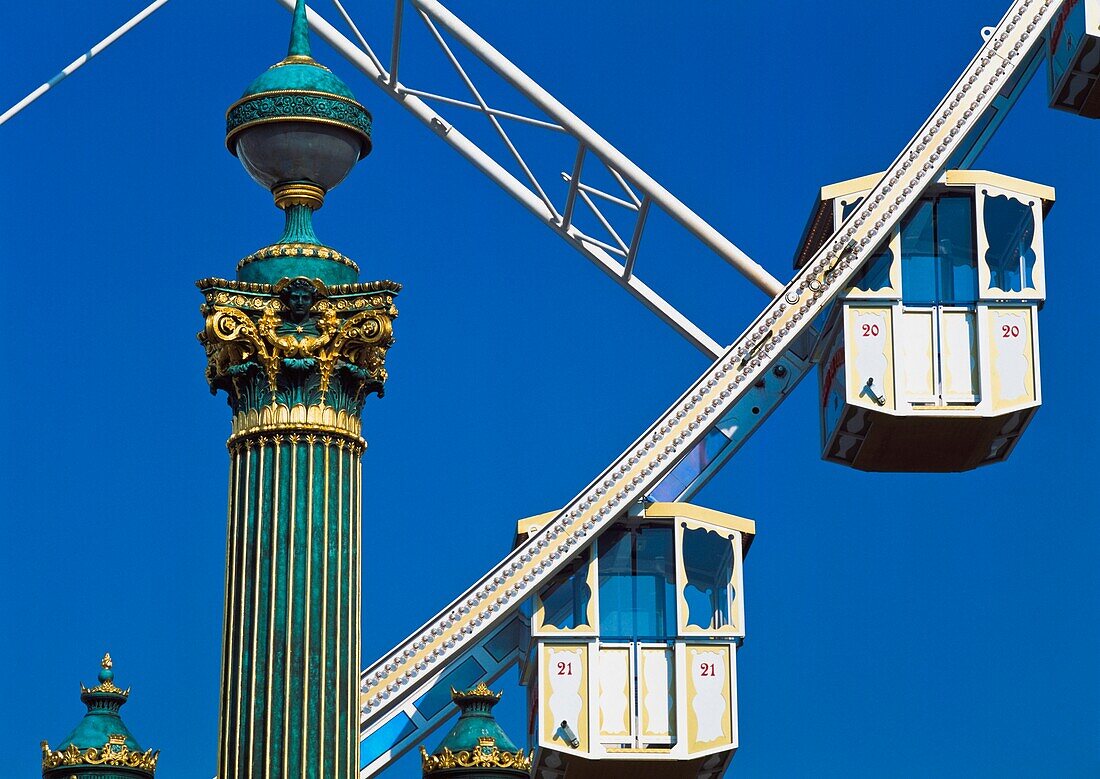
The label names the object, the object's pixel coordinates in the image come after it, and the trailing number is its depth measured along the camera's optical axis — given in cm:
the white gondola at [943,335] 3008
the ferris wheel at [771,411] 3023
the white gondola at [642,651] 3033
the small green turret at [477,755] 2108
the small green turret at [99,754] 2125
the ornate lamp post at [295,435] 1856
